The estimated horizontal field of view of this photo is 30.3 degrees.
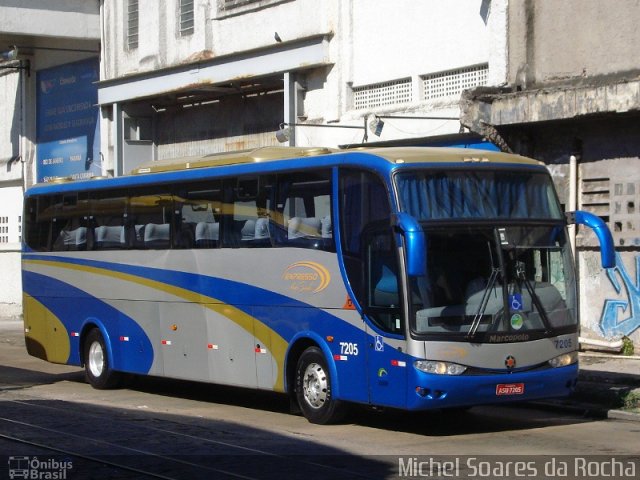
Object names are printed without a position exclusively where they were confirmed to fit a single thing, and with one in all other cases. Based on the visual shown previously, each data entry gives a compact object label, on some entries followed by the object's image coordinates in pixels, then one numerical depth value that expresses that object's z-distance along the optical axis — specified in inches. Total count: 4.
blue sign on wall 1213.1
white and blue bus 492.4
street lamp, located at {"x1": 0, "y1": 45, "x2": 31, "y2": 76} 1304.9
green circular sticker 501.0
